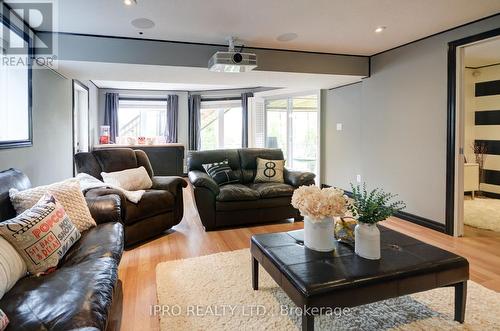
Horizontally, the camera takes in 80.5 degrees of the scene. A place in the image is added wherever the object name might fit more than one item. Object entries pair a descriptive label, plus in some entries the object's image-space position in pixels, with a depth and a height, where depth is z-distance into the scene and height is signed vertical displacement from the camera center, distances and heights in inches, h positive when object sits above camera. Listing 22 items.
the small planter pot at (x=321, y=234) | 71.6 -19.7
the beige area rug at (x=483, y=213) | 148.3 -33.8
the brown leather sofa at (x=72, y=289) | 46.5 -25.2
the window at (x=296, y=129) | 250.8 +22.3
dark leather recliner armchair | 117.2 -18.7
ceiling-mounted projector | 133.0 +42.6
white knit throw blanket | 110.0 -12.1
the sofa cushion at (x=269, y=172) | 164.9 -10.3
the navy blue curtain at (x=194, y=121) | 311.1 +34.5
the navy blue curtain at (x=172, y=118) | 311.3 +37.7
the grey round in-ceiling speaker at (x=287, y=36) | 137.7 +56.0
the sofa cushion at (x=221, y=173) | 155.4 -10.3
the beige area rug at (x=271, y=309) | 69.9 -40.0
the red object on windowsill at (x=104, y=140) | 273.8 +12.6
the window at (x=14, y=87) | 100.1 +24.1
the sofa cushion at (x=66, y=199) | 75.8 -12.4
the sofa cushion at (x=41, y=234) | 61.5 -17.8
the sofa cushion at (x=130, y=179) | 129.9 -11.4
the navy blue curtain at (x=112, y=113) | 296.0 +40.9
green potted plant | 67.3 -15.7
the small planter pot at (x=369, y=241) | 67.2 -20.0
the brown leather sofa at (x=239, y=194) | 139.7 -19.9
